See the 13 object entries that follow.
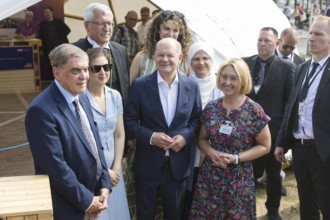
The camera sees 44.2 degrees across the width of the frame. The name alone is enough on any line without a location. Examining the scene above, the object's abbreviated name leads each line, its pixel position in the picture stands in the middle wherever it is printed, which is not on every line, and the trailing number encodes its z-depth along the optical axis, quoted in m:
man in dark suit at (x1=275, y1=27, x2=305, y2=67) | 4.96
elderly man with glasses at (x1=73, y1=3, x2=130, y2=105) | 3.43
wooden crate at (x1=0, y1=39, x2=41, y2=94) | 9.38
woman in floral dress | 3.00
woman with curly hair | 3.55
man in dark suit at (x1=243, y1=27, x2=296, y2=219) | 3.98
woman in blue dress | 2.94
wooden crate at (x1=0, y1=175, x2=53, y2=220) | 2.12
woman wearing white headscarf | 3.33
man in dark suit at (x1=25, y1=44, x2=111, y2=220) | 2.29
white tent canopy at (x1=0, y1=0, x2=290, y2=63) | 5.80
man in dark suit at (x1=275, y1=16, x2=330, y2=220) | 3.08
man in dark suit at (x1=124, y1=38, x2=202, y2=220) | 3.04
